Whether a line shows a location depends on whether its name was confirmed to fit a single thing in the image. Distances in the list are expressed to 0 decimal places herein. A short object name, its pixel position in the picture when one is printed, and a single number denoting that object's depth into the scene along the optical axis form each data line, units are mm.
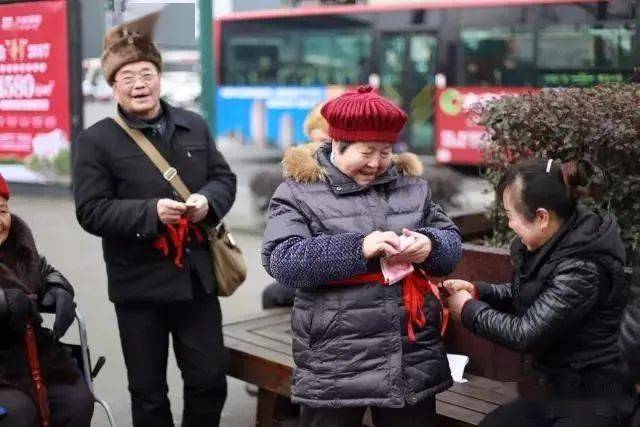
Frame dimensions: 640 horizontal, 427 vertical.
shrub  3854
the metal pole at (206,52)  8250
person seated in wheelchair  3191
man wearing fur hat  3615
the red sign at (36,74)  11375
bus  12531
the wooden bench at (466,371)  3490
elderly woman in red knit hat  2680
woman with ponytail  2738
